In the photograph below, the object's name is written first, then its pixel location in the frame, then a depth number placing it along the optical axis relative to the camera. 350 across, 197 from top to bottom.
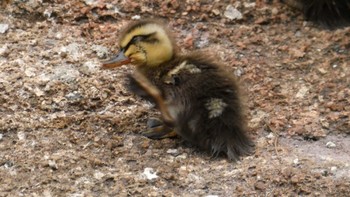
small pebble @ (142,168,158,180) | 4.66
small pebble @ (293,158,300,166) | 4.77
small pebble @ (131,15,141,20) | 5.87
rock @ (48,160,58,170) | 4.69
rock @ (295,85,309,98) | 5.31
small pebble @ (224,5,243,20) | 5.89
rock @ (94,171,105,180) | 4.64
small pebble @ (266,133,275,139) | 4.99
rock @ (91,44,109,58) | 5.59
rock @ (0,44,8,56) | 5.54
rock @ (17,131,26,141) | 4.92
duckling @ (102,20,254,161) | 4.79
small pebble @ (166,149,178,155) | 4.89
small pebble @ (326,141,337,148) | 4.96
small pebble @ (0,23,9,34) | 5.74
